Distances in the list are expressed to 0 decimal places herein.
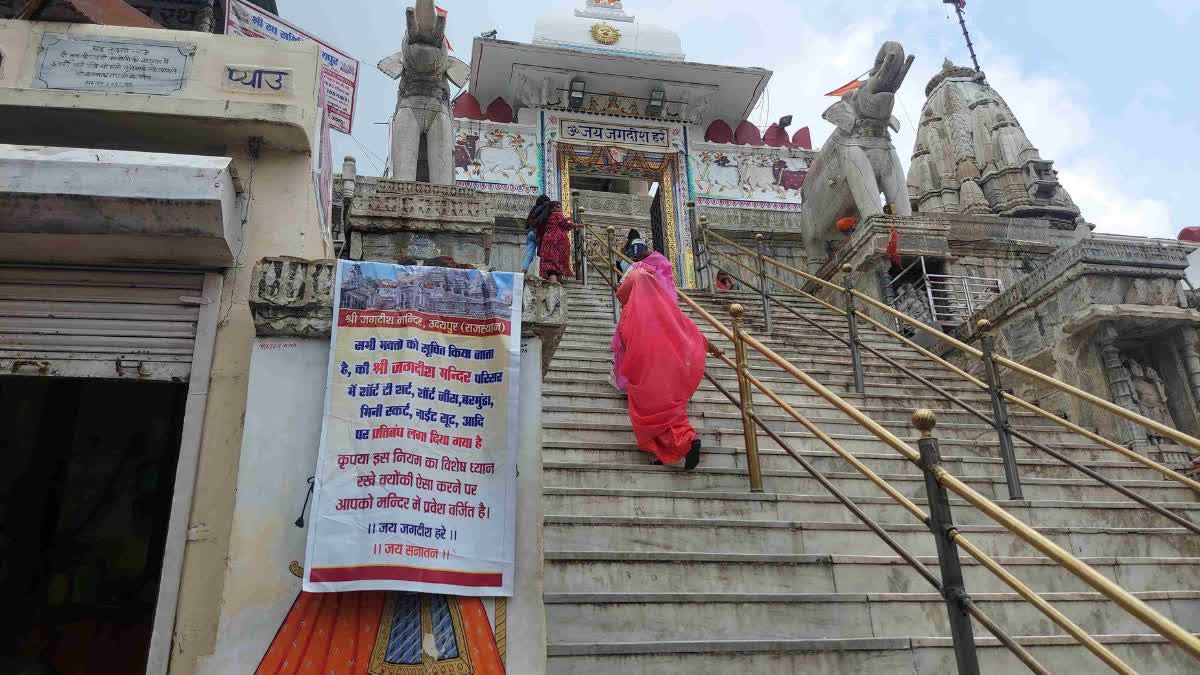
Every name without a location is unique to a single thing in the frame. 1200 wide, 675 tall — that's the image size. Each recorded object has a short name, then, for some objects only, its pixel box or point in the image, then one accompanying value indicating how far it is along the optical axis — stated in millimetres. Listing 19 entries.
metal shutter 3246
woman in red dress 8391
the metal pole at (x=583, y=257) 10406
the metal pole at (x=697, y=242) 11062
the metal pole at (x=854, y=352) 6051
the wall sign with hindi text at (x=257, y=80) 4184
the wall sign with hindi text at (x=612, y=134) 15875
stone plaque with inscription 4082
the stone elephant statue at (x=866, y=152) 10312
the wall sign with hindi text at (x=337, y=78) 9555
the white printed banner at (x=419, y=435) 2605
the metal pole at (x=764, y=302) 7695
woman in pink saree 4500
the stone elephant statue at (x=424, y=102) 8461
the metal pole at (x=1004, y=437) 4453
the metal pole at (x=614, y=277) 7501
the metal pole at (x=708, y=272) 10578
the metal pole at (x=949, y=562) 2213
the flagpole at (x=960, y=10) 29523
